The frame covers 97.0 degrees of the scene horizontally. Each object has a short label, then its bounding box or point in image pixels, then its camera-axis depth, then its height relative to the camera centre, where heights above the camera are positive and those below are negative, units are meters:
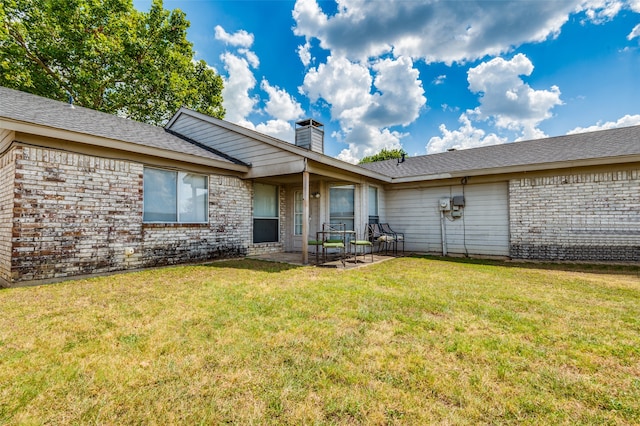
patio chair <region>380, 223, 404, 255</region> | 9.37 -0.31
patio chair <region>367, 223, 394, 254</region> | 8.49 -0.39
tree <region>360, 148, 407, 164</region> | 33.27 +8.32
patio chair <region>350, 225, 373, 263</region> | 7.09 -0.51
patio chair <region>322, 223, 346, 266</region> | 8.53 -0.16
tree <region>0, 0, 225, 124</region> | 12.47 +8.30
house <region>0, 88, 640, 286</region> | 4.75 +0.74
